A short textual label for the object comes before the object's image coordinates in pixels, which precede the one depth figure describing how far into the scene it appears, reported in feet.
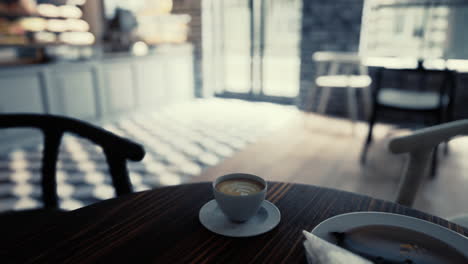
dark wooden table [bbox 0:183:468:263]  1.66
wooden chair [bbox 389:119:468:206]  2.86
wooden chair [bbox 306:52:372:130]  10.89
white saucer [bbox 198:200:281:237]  1.84
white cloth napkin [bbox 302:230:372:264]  1.28
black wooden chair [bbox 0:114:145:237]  2.81
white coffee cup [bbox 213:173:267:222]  1.79
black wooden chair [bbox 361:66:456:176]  7.52
